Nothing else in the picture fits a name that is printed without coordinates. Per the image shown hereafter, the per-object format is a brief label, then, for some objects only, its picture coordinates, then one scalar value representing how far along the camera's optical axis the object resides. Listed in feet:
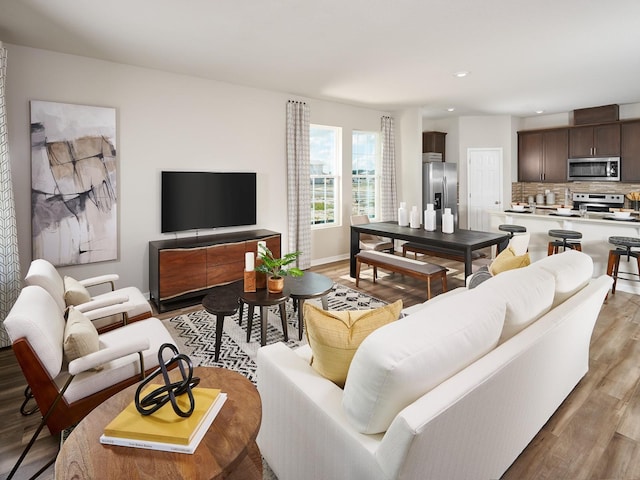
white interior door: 25.31
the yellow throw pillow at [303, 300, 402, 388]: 4.83
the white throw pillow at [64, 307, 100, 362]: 6.22
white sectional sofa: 3.82
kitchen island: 15.12
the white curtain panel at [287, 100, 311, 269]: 18.10
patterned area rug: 9.57
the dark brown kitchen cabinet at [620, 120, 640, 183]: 20.93
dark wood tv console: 13.15
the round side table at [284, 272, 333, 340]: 10.28
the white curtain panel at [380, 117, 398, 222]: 22.17
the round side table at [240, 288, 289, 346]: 9.62
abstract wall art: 11.97
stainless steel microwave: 21.66
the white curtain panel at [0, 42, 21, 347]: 10.01
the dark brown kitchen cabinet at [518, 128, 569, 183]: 23.63
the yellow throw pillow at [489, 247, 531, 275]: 8.76
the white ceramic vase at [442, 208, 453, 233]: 14.37
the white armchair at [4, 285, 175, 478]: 5.69
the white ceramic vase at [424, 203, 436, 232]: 15.10
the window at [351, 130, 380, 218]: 21.67
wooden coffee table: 3.43
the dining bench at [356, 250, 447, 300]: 13.31
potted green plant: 10.17
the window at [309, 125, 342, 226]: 19.97
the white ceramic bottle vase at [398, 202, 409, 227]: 16.49
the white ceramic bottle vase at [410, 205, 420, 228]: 15.94
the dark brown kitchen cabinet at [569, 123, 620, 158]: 21.59
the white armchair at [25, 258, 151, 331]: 8.08
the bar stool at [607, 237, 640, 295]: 13.73
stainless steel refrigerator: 23.17
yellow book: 3.71
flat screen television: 14.69
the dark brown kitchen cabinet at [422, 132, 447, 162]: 25.82
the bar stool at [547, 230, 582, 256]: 15.43
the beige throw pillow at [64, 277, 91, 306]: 8.87
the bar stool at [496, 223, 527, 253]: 17.53
